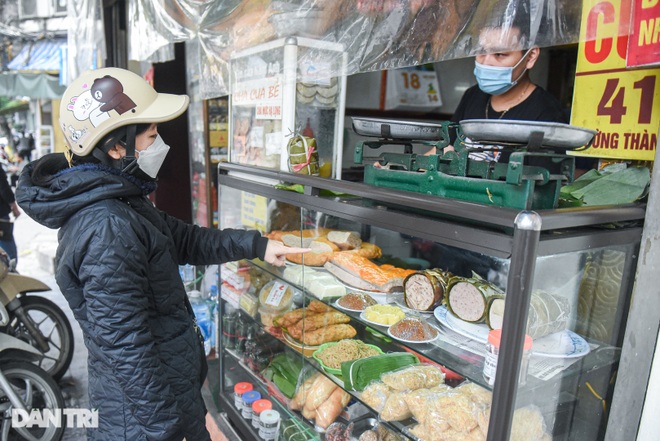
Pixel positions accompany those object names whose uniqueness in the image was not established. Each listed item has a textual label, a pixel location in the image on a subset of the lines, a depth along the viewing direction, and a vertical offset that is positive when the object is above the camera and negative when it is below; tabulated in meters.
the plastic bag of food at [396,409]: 2.04 -1.22
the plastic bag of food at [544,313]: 1.44 -0.58
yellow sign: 1.83 +0.20
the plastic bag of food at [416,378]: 2.08 -1.10
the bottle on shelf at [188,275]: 5.21 -1.70
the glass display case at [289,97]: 2.74 +0.22
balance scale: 1.39 -0.09
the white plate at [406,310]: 2.19 -0.85
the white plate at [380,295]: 2.38 -0.84
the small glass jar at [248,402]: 3.13 -1.85
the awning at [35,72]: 10.46 +1.16
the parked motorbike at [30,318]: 3.86 -1.74
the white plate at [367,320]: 2.25 -0.93
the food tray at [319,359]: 2.41 -1.24
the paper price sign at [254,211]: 3.05 -0.56
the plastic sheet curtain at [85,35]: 5.80 +1.13
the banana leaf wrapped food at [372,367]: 2.22 -1.12
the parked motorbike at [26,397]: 3.14 -1.95
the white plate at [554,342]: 1.60 -0.74
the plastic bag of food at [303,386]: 2.73 -1.54
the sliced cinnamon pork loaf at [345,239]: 2.62 -0.61
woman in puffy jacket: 1.71 -0.50
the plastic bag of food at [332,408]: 2.58 -1.54
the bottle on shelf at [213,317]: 4.48 -1.85
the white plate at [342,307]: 2.39 -0.92
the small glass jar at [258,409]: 3.03 -1.84
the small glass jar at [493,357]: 1.47 -0.74
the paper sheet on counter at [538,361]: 1.56 -0.80
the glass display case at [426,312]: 1.42 -0.78
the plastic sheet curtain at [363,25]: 1.57 +0.52
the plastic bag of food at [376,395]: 2.12 -1.21
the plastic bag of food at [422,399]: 1.96 -1.13
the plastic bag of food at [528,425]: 1.52 -0.97
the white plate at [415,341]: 2.04 -0.91
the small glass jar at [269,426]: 2.93 -1.89
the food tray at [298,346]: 2.70 -1.29
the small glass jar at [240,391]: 3.23 -1.84
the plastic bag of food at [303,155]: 2.66 -0.14
